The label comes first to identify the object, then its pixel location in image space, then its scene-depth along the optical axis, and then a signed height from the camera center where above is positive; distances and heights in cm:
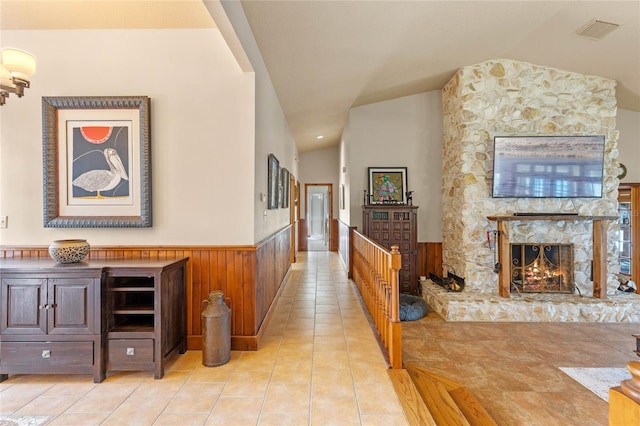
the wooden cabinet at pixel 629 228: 530 -30
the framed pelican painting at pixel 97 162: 271 +45
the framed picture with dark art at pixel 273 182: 366 +38
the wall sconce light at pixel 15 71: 195 +92
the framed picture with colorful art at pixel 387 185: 541 +47
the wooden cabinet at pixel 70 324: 226 -82
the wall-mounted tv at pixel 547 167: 427 +62
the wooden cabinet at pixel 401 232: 509 -33
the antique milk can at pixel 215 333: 250 -99
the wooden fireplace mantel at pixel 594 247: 409 -48
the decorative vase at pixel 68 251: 237 -29
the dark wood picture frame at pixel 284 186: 477 +43
